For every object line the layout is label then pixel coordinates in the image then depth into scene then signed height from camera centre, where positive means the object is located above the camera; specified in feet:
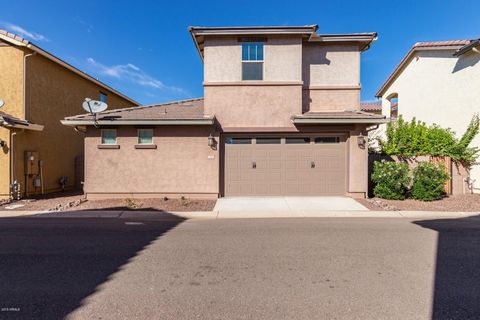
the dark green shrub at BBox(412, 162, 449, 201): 32.78 -3.05
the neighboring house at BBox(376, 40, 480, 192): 39.09 +13.72
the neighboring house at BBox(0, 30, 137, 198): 34.65 +5.84
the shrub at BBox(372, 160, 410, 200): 33.40 -2.95
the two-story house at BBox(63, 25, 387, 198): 34.76 +2.82
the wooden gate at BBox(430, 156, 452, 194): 37.49 -0.92
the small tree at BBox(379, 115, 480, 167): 37.55 +2.42
